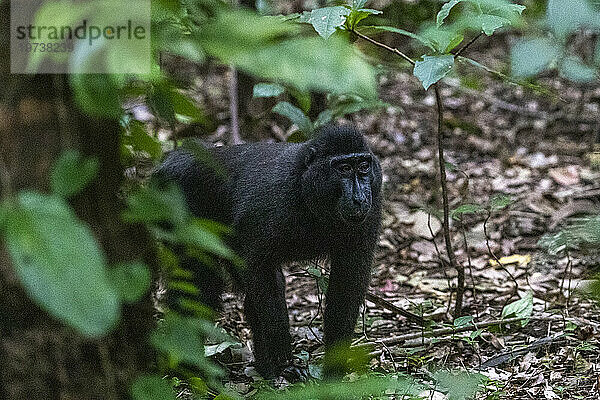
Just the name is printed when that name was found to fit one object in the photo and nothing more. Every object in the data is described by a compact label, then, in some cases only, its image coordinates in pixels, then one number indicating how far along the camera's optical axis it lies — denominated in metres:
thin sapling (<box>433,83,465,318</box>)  9.43
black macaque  8.77
